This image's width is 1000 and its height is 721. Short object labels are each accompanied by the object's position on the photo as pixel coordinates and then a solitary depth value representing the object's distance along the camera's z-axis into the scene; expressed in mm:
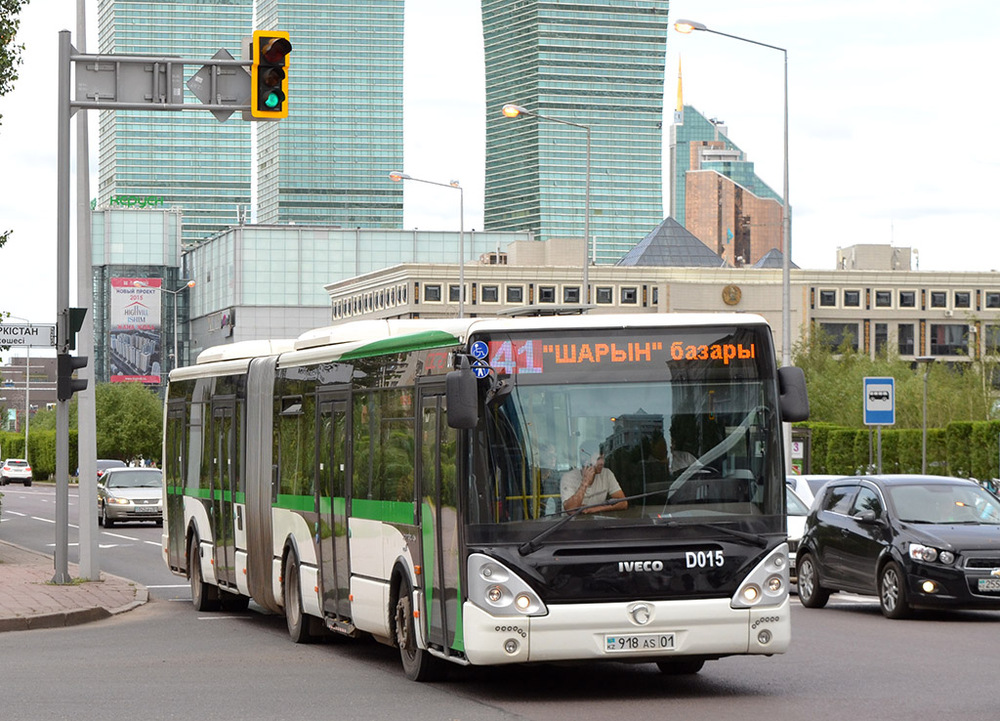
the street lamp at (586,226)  40812
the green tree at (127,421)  118812
